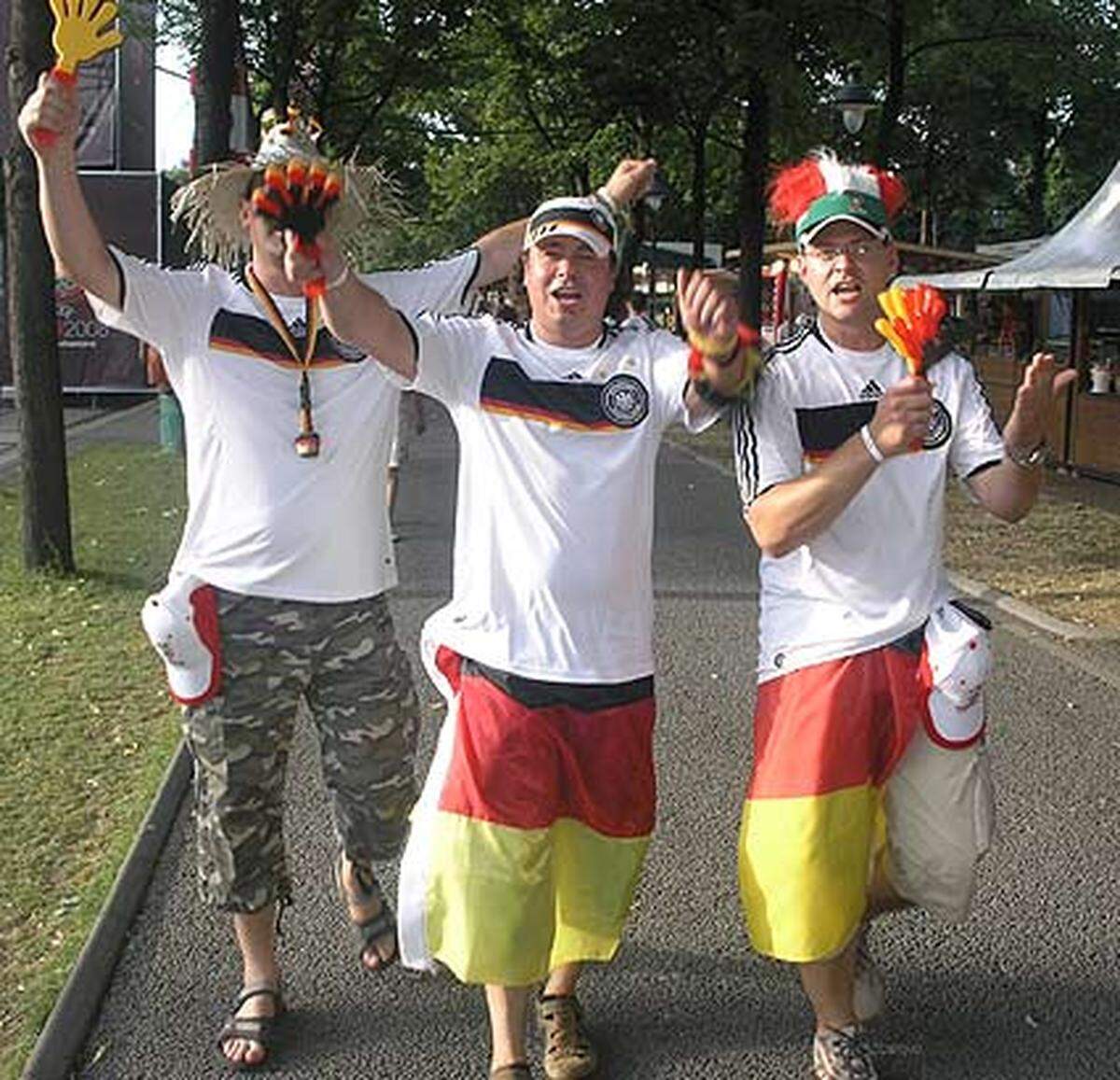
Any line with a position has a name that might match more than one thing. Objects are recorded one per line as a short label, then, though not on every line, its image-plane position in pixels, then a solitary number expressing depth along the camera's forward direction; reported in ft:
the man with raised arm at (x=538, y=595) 9.78
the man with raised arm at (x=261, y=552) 10.62
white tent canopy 38.40
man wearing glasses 9.77
